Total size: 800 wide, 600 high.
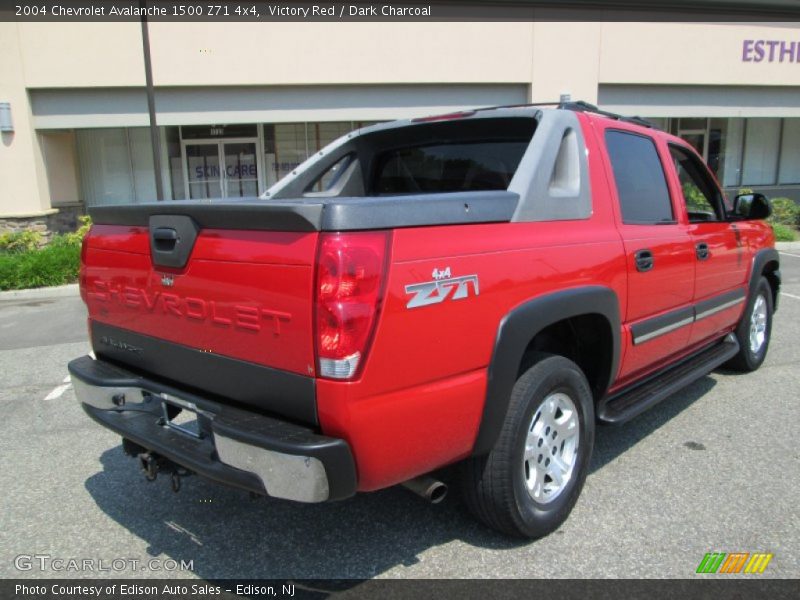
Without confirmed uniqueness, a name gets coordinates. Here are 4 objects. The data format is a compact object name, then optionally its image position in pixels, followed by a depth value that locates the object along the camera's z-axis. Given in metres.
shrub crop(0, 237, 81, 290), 10.37
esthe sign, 16.38
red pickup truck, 2.14
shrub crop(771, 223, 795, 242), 14.37
